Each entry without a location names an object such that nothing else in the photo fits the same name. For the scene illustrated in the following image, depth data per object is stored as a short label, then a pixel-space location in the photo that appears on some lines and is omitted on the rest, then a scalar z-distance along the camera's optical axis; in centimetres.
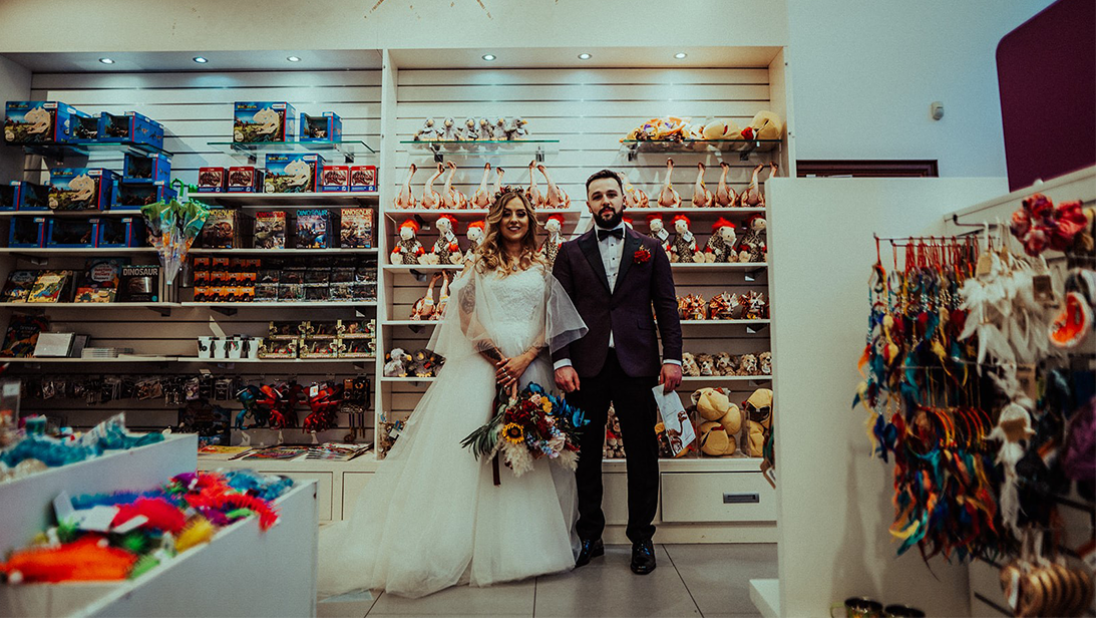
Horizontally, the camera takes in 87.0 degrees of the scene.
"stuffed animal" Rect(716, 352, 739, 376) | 346
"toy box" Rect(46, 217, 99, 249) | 359
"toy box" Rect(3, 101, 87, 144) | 357
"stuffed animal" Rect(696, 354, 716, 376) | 345
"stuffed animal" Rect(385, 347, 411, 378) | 340
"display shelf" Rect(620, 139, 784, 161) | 361
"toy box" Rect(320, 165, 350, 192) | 355
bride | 233
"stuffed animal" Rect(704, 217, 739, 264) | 345
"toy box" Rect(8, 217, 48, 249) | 357
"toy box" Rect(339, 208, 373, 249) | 355
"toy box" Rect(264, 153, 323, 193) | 360
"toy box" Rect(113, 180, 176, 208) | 363
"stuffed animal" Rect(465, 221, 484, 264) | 345
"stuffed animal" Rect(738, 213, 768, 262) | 344
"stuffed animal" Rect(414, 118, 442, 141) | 360
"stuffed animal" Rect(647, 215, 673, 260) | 347
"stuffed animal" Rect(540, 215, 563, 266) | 335
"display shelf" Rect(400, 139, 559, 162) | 366
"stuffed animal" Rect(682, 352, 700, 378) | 343
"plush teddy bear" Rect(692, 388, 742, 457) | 310
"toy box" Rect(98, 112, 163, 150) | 361
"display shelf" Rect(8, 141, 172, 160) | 369
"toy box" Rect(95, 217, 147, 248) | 355
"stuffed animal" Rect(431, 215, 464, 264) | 349
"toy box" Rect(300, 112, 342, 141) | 362
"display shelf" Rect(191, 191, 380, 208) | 355
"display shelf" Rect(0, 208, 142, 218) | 354
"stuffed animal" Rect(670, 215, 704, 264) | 346
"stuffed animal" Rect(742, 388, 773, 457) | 315
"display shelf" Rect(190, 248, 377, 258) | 351
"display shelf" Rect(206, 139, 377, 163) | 366
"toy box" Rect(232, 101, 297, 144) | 360
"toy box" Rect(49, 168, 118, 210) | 354
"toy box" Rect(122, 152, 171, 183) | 370
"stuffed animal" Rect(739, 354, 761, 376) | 343
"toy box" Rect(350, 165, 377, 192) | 354
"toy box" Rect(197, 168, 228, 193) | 356
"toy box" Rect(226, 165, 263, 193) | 357
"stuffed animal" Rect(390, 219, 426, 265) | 347
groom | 264
